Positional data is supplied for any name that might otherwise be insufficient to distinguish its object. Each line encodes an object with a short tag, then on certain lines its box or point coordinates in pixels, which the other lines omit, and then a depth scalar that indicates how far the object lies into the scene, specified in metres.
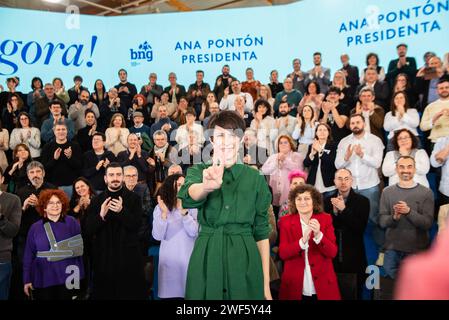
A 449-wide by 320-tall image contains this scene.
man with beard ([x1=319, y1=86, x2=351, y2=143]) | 6.32
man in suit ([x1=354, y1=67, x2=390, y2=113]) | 6.64
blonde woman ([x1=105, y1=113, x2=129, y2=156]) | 6.79
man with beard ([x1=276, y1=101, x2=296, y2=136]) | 6.66
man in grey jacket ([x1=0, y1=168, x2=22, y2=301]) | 4.32
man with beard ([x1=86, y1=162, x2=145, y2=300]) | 3.80
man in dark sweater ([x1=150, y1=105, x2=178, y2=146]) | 7.12
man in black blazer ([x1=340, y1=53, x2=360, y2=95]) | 7.58
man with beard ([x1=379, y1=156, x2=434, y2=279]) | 4.16
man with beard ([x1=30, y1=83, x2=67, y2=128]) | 7.82
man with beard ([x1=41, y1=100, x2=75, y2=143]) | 7.17
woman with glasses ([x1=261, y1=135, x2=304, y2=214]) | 5.32
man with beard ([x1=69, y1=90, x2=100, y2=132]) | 7.77
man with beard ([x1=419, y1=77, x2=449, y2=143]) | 5.30
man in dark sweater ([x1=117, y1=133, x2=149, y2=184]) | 6.07
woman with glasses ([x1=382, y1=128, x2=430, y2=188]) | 4.90
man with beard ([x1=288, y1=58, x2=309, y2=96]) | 8.12
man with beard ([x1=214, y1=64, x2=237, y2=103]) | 8.75
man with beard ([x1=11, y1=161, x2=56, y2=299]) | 4.64
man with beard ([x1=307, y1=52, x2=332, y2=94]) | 7.85
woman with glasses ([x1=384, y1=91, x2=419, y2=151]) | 5.70
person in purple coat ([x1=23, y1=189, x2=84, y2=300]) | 4.02
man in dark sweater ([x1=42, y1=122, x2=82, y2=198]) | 6.18
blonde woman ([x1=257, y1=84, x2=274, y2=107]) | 8.13
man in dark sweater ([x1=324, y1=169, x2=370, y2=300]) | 4.30
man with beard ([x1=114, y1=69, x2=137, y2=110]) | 8.76
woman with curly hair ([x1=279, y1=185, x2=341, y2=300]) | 3.58
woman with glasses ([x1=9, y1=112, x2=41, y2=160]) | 6.95
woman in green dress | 2.05
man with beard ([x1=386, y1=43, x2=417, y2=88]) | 6.90
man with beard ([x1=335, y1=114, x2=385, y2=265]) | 5.17
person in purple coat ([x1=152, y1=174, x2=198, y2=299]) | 3.90
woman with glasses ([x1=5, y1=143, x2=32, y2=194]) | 6.00
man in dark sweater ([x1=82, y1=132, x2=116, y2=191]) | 6.12
